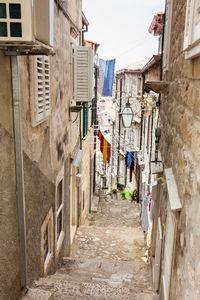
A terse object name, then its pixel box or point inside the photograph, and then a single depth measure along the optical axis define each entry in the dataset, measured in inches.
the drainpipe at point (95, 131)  595.0
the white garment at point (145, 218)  386.0
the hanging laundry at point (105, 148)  683.6
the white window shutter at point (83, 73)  307.5
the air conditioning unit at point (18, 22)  96.3
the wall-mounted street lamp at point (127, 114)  425.4
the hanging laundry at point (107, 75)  605.9
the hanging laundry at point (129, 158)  682.8
